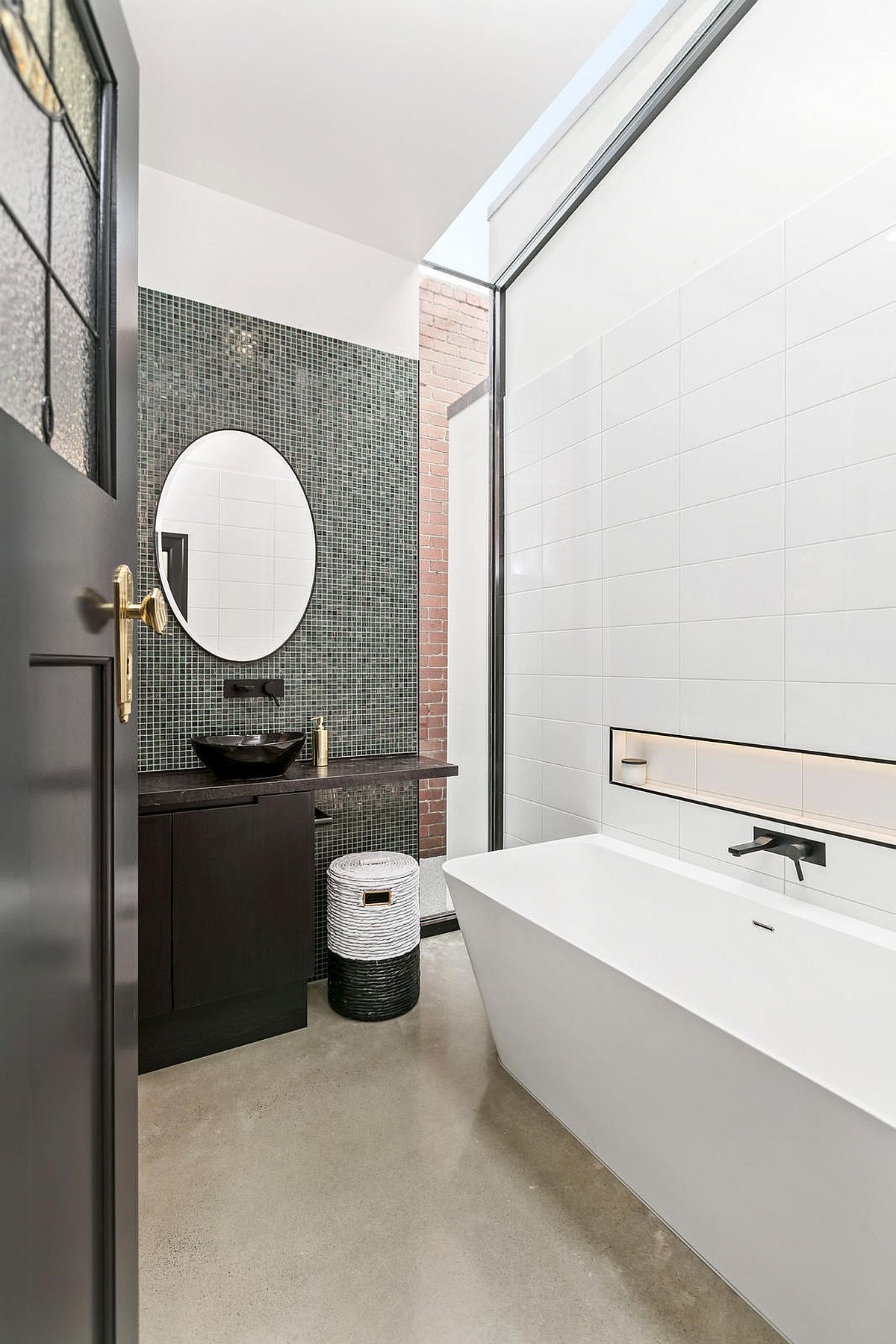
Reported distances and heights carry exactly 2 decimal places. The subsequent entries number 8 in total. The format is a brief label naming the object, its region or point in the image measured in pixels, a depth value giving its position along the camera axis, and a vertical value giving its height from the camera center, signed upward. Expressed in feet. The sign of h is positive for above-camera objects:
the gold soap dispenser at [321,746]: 10.10 -1.12
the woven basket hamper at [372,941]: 8.98 -3.45
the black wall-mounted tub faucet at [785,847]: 6.75 -1.74
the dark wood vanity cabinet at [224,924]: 7.89 -2.97
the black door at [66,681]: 1.73 -0.04
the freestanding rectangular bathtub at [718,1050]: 4.10 -2.94
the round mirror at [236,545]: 9.53 +1.69
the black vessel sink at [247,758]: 8.57 -1.08
